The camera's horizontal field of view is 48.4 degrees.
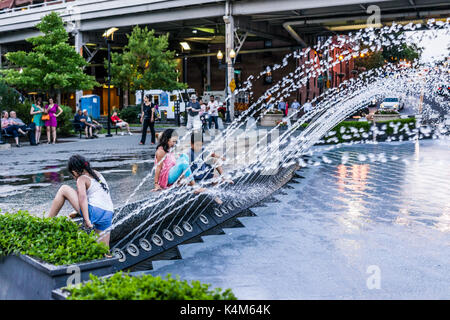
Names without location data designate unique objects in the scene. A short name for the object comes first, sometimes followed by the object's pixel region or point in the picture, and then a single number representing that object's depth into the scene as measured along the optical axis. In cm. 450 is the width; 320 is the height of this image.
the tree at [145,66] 3172
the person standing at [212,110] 2189
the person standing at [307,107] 3092
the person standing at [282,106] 3481
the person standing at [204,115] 2175
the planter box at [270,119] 2945
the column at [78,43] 3494
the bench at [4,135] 1717
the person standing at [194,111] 1977
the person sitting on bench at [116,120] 2486
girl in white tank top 544
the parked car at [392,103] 4127
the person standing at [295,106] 3470
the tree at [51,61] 2512
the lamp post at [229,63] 2855
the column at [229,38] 2883
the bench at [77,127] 2136
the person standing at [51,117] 1827
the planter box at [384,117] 2266
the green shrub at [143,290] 287
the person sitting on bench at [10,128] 1723
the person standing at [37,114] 1798
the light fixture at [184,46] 2648
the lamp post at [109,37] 2265
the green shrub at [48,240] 394
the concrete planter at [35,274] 373
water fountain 614
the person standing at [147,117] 1754
